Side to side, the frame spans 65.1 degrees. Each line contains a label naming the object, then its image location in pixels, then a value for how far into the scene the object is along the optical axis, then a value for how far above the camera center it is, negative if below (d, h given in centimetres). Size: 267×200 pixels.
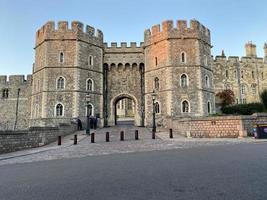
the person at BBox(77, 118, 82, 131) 2084 -51
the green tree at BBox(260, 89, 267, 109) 2138 +192
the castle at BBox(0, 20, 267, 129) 2241 +509
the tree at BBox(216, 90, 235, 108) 3080 +293
